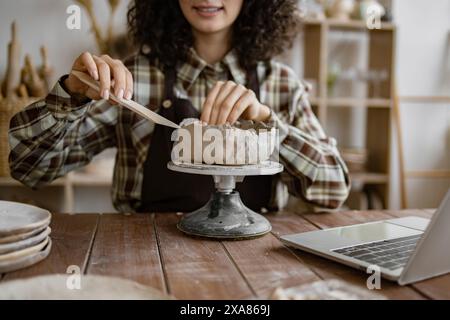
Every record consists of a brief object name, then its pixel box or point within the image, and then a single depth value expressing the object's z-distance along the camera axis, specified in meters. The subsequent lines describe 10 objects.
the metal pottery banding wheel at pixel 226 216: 0.99
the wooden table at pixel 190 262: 0.76
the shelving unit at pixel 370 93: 2.96
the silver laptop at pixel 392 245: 0.76
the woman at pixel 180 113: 1.33
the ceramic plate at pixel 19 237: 0.80
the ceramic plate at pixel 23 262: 0.79
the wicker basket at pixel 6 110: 2.43
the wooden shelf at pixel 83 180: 2.70
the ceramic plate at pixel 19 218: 0.81
